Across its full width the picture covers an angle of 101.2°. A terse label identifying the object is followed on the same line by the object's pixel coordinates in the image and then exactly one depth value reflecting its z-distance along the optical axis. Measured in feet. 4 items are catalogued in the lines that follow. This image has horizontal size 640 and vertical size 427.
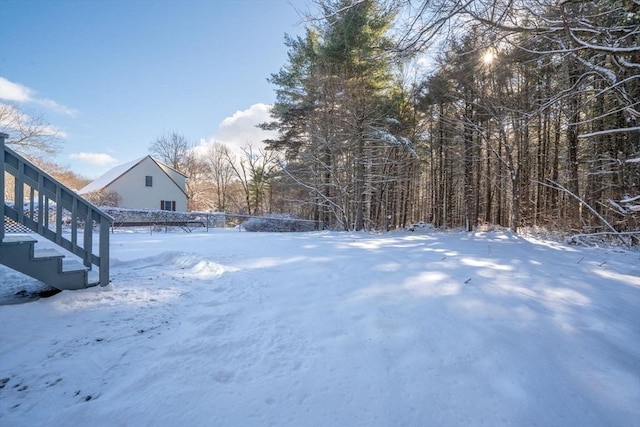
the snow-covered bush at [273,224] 43.39
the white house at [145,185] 61.26
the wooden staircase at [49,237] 8.09
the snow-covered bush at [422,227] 41.67
